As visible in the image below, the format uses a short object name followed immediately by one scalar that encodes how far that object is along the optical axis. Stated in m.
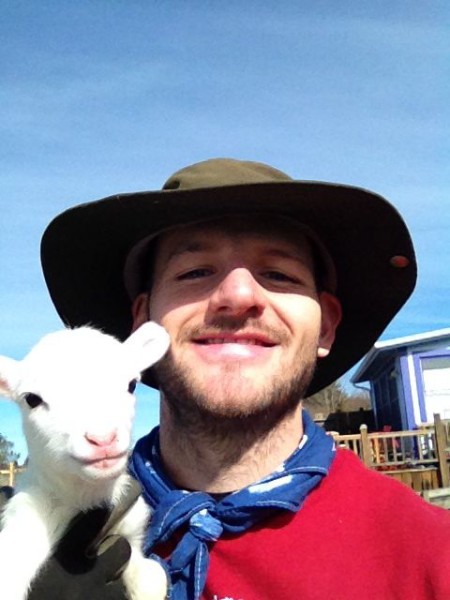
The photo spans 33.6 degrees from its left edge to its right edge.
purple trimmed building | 20.59
